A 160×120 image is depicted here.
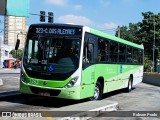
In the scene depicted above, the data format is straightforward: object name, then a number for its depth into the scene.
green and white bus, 8.79
